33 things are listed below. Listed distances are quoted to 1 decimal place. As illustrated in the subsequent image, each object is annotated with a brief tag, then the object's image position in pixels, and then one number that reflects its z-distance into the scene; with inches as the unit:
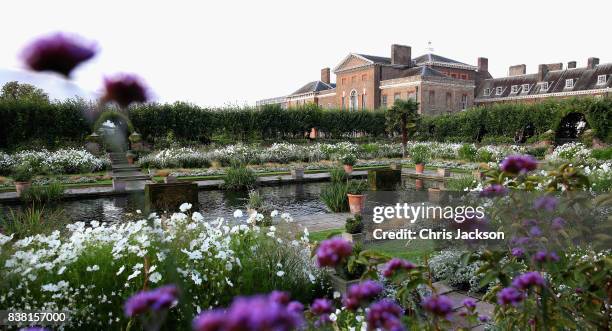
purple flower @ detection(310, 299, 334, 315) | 56.3
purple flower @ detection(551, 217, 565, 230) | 97.7
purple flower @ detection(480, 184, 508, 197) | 89.8
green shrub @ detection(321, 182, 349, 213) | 395.2
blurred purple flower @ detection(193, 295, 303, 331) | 24.4
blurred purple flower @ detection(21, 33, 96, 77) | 35.1
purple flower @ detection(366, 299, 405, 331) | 45.6
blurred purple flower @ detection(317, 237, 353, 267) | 48.7
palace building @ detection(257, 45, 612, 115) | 1601.9
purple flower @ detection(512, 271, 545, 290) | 64.8
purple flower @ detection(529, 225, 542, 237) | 89.7
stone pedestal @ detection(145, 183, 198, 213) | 410.6
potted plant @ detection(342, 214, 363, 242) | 268.9
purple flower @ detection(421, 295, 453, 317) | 58.4
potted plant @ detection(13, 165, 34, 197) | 480.7
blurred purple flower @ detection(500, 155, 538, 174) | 68.4
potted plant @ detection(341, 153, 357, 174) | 706.9
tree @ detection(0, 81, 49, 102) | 1351.4
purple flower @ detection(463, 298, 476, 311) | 79.5
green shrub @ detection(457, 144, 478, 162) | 908.6
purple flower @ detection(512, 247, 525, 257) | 97.5
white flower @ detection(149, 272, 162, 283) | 123.6
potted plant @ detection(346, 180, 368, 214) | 369.4
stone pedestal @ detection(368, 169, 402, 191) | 497.4
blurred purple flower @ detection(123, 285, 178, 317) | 37.0
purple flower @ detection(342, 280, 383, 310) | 55.4
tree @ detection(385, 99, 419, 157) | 1028.5
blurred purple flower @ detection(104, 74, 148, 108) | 39.4
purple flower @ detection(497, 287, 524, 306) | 66.8
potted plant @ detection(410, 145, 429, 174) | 694.5
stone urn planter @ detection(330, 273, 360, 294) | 172.4
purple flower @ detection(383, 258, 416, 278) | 70.5
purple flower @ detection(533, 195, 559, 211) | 93.6
